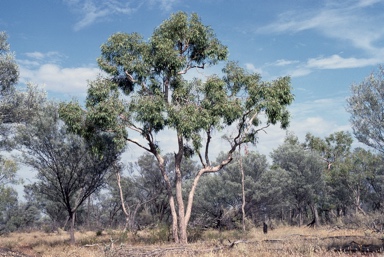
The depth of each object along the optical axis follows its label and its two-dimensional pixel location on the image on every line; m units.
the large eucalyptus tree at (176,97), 20.02
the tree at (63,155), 22.05
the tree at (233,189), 38.16
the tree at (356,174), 43.62
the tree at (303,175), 41.00
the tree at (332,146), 55.31
